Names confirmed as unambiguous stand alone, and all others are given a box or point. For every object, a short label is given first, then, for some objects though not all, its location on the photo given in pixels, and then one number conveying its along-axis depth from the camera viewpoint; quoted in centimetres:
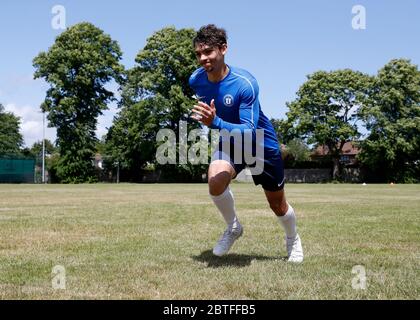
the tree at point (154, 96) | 5509
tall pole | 5402
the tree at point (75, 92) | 5494
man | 552
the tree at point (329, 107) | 6462
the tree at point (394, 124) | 5988
